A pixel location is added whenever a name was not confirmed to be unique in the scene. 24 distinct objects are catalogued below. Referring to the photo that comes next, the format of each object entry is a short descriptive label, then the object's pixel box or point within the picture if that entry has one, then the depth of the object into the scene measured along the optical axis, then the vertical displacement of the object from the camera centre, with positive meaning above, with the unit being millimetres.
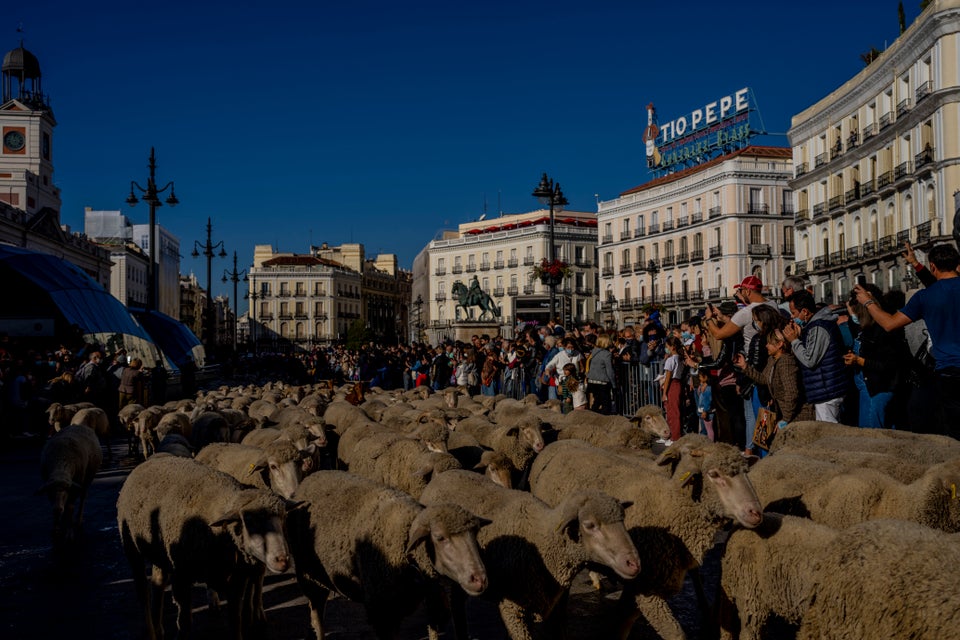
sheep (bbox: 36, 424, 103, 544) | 8398 -1257
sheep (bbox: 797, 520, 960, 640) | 3494 -1053
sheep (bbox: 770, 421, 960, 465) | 6496 -790
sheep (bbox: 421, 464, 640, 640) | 5121 -1273
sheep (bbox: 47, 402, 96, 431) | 13109 -997
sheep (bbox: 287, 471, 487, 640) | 5094 -1287
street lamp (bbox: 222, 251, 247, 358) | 52869 +4633
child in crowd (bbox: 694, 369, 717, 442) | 11318 -752
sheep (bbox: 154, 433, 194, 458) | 8641 -1007
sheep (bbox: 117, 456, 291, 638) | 5371 -1246
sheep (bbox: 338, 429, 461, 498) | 7574 -1100
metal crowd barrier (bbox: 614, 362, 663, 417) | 13875 -689
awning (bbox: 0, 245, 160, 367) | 31391 +1720
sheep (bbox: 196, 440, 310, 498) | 7129 -1018
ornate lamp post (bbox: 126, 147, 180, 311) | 28094 +5237
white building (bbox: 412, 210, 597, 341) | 80875 +8600
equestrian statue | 51875 +3129
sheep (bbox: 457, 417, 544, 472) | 9539 -1077
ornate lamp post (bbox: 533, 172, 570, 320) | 20953 +3859
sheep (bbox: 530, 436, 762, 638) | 5348 -1134
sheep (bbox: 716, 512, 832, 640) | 4613 -1286
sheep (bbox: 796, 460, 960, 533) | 5121 -983
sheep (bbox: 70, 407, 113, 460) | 12477 -1034
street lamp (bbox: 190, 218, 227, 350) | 43719 +5191
